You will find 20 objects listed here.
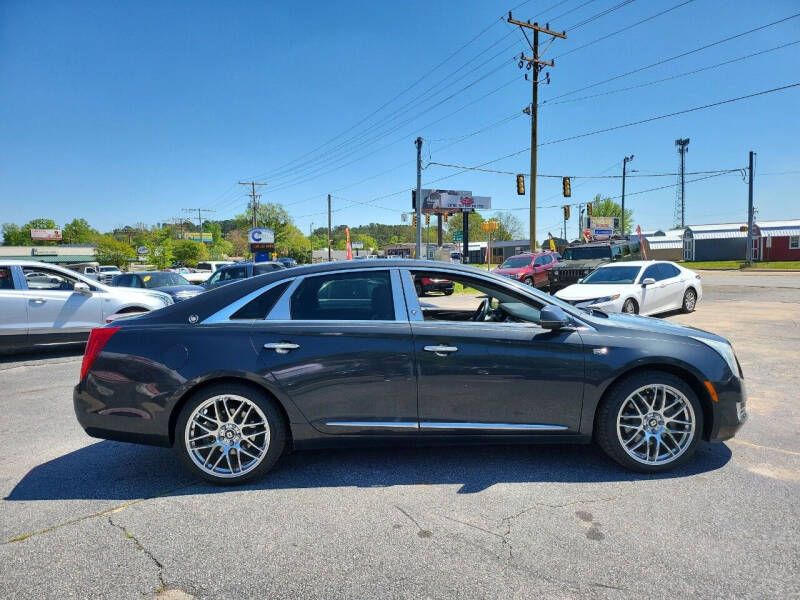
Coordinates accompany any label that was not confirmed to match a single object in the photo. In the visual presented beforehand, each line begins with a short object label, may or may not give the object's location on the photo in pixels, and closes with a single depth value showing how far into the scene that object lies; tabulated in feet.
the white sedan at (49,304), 26.21
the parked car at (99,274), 98.90
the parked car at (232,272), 51.92
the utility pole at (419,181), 94.63
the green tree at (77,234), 433.07
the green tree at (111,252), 231.91
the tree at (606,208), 293.10
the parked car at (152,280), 46.60
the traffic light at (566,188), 97.86
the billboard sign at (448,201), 187.62
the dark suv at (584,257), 59.82
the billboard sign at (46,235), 338.38
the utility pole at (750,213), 117.19
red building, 167.63
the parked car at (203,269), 89.71
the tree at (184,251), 229.66
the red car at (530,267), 64.23
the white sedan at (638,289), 35.32
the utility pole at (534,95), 76.23
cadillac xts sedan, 11.05
